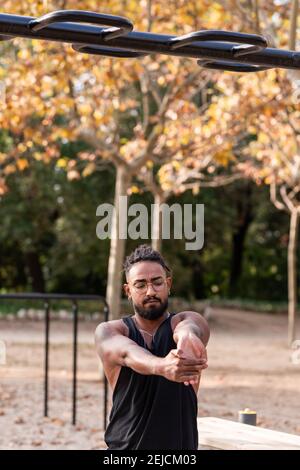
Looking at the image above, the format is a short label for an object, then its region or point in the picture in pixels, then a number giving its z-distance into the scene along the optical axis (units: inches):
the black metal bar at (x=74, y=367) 352.5
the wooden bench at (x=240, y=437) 209.2
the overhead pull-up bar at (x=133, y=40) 114.2
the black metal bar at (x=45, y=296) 338.0
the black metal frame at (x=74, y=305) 341.1
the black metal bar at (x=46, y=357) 354.7
